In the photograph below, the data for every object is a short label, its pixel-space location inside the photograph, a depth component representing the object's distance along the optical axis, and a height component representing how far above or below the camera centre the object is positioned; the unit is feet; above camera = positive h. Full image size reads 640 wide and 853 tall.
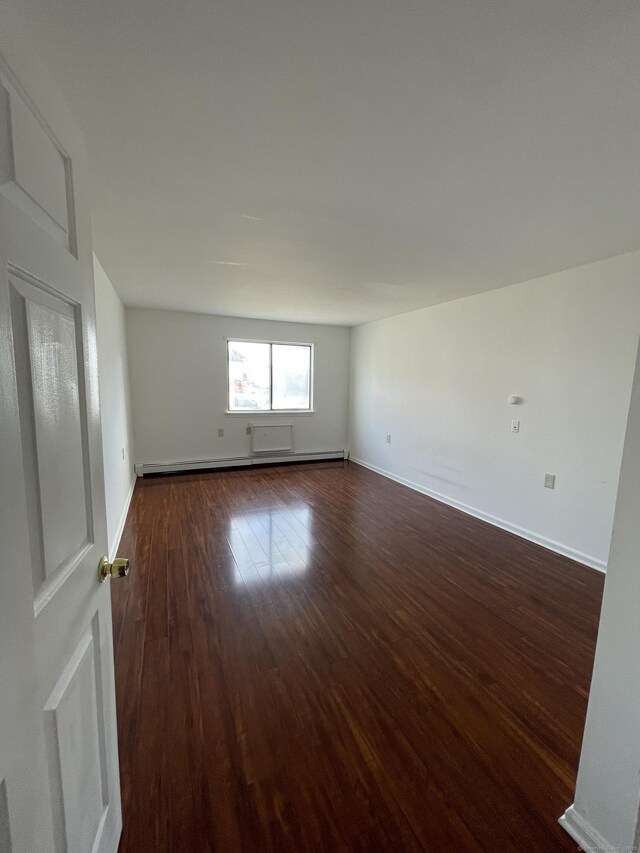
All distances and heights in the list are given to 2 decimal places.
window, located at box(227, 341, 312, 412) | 18.26 +0.28
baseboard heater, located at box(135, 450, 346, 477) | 16.66 -4.12
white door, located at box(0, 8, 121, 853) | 1.76 -0.71
